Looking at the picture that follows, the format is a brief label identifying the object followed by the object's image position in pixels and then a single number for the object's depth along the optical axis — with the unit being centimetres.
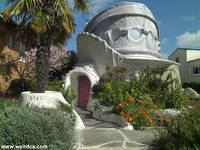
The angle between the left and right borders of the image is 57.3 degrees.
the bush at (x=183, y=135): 379
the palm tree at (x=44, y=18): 689
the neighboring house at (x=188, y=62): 2499
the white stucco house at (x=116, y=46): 1315
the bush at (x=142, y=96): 733
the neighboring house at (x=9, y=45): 1134
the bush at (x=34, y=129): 348
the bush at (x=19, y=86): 1138
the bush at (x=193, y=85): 2214
